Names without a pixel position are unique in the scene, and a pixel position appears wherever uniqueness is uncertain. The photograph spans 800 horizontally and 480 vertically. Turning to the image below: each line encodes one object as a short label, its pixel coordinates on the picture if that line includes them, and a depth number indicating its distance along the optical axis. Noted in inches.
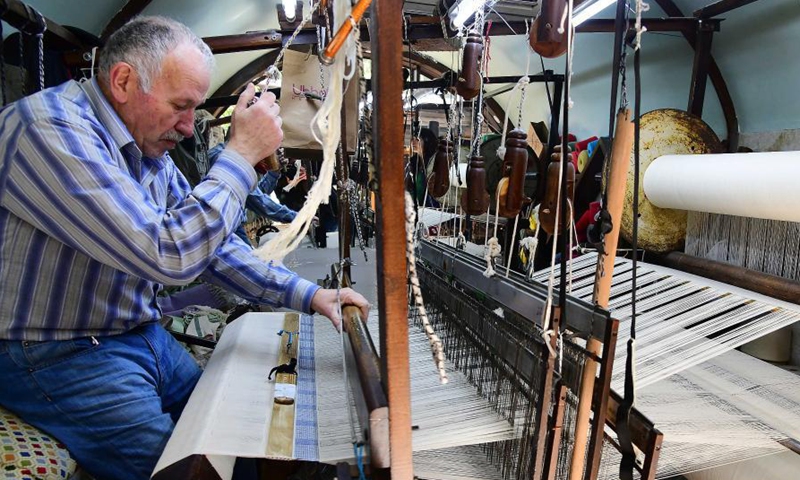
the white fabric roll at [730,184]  62.2
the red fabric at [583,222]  114.3
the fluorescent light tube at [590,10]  77.6
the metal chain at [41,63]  70.3
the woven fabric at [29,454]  39.4
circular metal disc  97.3
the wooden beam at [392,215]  23.9
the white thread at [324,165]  25.3
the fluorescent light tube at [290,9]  103.6
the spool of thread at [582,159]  134.7
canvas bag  55.7
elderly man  36.4
